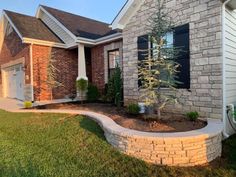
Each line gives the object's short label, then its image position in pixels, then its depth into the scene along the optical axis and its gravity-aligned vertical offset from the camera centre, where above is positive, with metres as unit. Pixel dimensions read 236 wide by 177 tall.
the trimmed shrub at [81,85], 11.51 -0.05
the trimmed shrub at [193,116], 5.64 -0.91
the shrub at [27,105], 10.19 -1.01
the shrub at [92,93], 11.77 -0.52
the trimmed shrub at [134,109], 6.64 -0.83
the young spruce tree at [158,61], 5.58 +0.61
